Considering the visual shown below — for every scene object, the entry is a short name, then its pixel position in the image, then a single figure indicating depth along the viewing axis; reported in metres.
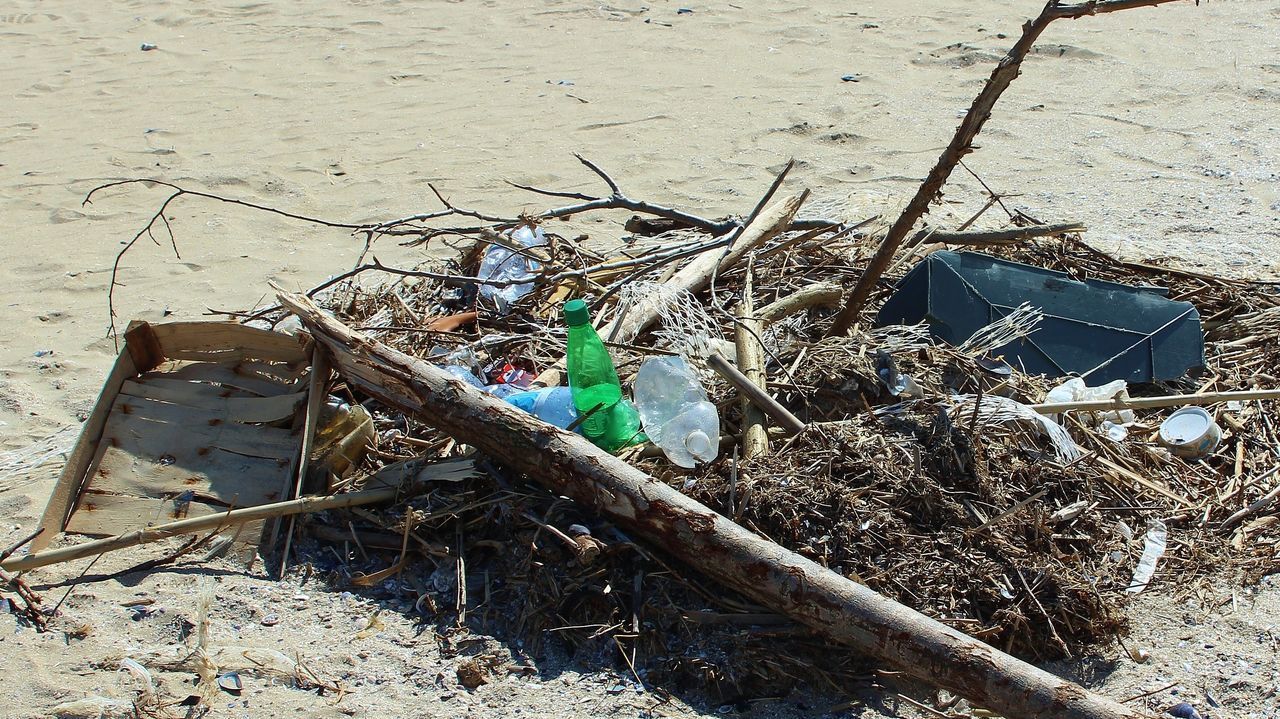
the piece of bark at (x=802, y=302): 3.24
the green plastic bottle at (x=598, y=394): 2.69
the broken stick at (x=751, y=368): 2.63
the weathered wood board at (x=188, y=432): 2.68
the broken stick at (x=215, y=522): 2.46
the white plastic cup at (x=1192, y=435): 2.80
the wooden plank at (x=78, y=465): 2.59
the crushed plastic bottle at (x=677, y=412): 2.60
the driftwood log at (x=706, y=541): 2.01
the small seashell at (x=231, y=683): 2.15
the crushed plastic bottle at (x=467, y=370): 2.97
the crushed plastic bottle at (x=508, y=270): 3.50
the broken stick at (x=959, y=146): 2.44
